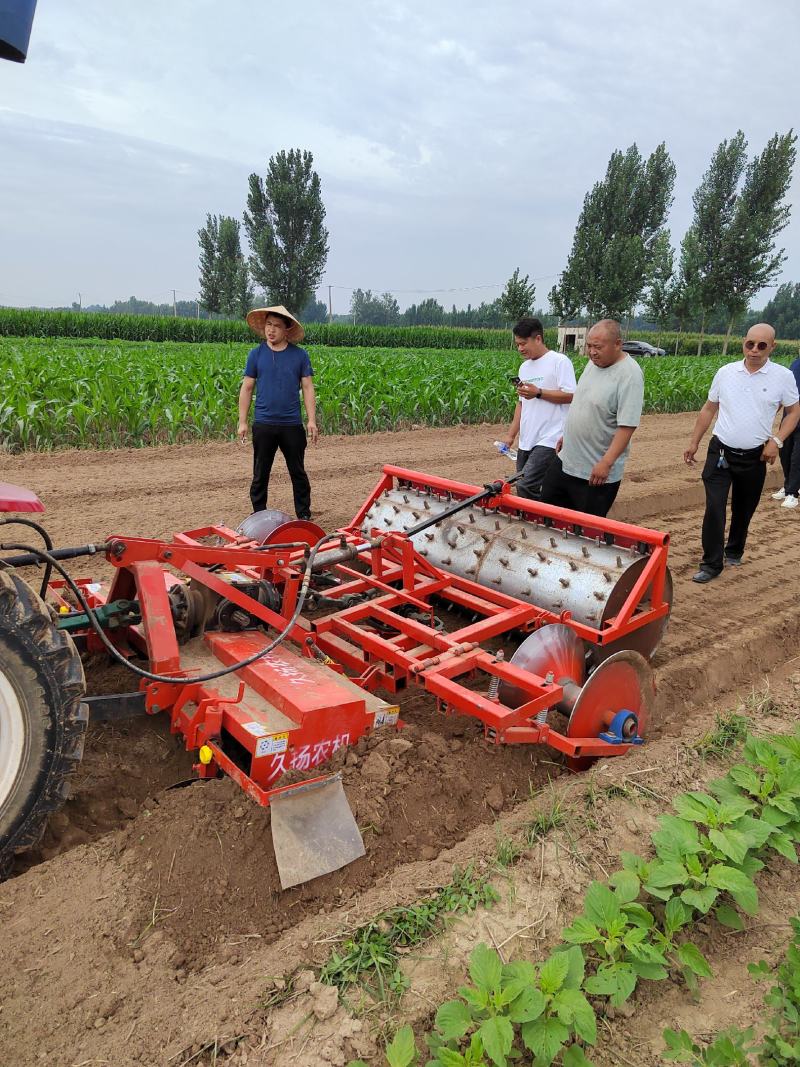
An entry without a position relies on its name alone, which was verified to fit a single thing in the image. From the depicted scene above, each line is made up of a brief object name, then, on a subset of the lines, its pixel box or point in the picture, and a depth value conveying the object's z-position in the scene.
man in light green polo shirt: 4.46
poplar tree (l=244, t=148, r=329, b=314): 56.50
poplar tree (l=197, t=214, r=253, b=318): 62.34
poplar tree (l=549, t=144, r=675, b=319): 39.44
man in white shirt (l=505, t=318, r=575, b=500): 5.39
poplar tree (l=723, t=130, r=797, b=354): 39.62
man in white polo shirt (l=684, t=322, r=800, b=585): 5.61
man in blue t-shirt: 5.93
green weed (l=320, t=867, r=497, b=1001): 2.07
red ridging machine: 2.35
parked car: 38.26
